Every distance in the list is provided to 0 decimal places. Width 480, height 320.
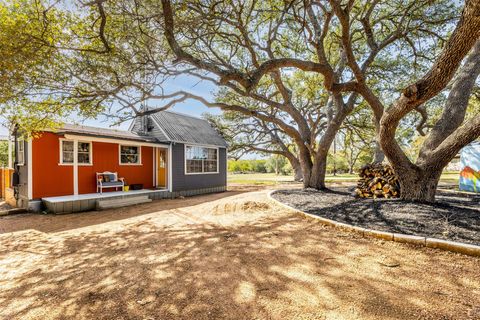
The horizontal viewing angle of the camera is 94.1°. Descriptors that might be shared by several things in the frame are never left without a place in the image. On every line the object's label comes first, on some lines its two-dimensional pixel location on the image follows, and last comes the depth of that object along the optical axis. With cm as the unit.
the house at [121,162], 804
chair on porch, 943
